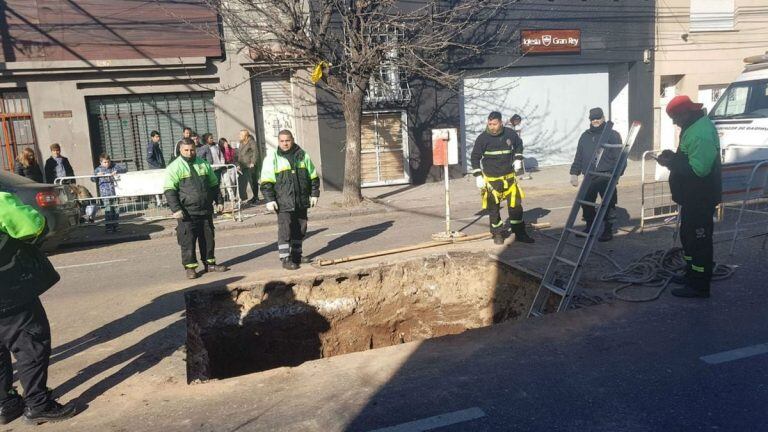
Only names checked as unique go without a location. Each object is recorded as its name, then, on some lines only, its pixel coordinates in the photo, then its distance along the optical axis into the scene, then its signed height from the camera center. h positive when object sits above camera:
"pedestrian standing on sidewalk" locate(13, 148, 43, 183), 11.45 -0.01
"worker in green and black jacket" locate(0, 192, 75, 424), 3.80 -1.03
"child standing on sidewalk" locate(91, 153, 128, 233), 11.68 -0.76
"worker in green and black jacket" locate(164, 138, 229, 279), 7.31 -0.53
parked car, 8.81 -0.58
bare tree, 12.11 +2.32
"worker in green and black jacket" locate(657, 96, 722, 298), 5.36 -0.59
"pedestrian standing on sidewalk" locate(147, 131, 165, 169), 13.74 +0.13
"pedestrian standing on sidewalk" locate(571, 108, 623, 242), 7.85 -0.44
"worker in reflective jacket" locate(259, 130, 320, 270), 7.36 -0.51
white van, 8.67 +0.09
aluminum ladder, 5.71 -1.21
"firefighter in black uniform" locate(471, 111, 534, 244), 7.88 -0.52
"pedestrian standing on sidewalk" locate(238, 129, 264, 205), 14.31 -0.26
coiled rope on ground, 5.87 -1.53
